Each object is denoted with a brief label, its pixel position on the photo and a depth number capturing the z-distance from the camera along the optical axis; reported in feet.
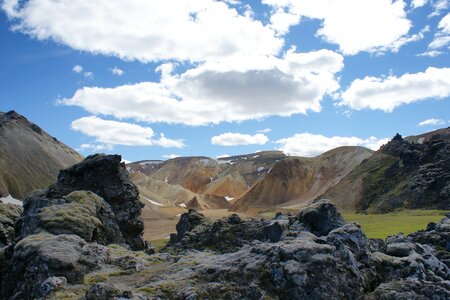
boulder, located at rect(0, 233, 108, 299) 60.34
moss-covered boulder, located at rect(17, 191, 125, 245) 84.94
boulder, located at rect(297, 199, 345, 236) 109.47
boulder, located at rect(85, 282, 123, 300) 49.65
